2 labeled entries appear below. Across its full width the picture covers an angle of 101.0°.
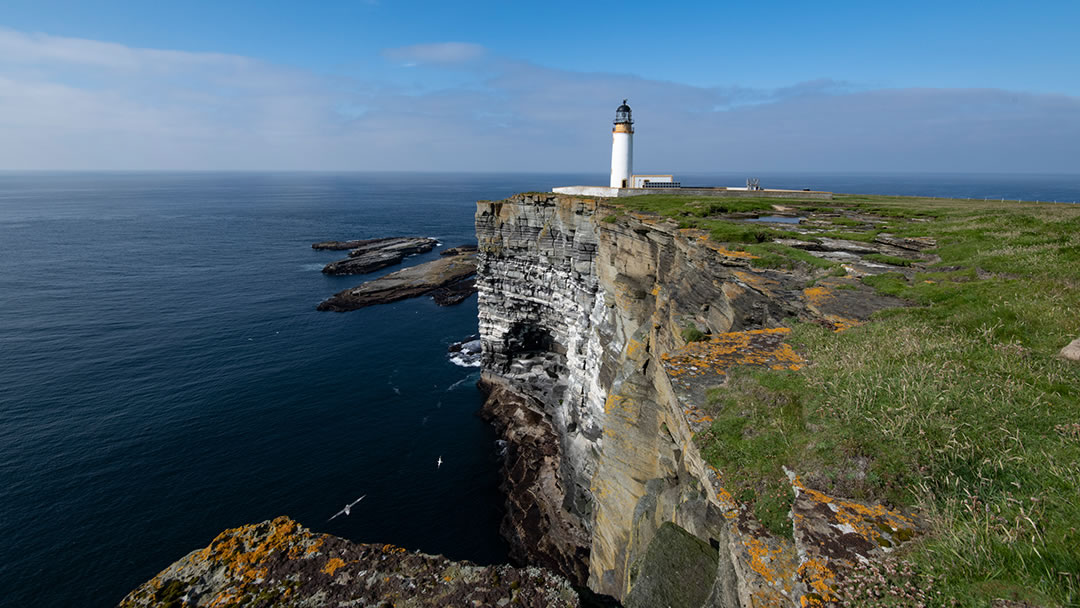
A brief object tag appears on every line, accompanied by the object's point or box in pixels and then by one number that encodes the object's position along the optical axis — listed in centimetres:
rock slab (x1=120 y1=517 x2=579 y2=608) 595
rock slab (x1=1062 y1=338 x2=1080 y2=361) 652
